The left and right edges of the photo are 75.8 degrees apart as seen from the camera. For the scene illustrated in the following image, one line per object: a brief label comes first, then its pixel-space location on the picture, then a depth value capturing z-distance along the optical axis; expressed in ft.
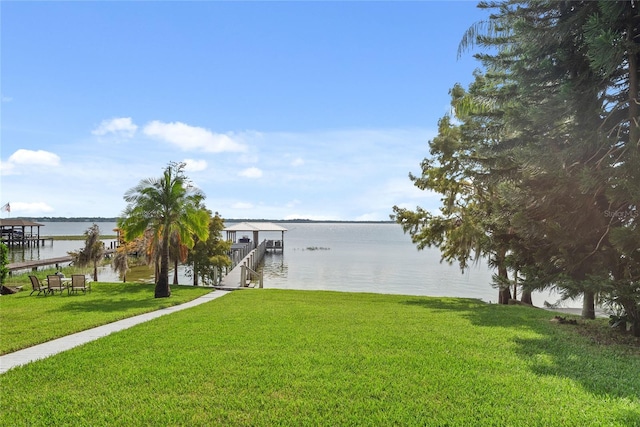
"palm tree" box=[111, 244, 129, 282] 73.05
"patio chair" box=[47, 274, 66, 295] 49.21
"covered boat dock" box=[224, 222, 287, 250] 119.06
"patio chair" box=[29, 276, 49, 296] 48.53
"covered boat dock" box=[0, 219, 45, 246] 172.32
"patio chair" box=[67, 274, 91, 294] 50.84
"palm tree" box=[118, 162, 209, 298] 52.16
